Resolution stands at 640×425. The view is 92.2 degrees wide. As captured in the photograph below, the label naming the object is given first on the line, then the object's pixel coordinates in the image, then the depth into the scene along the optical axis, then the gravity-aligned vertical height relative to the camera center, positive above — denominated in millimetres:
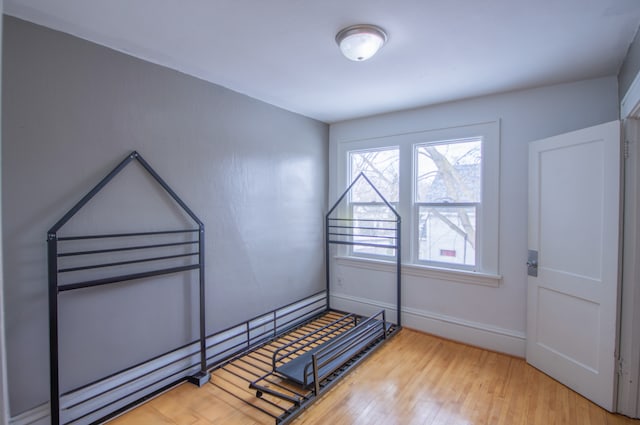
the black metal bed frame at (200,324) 1827 -1108
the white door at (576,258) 2115 -369
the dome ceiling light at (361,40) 1824 +1035
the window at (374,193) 3652 +200
